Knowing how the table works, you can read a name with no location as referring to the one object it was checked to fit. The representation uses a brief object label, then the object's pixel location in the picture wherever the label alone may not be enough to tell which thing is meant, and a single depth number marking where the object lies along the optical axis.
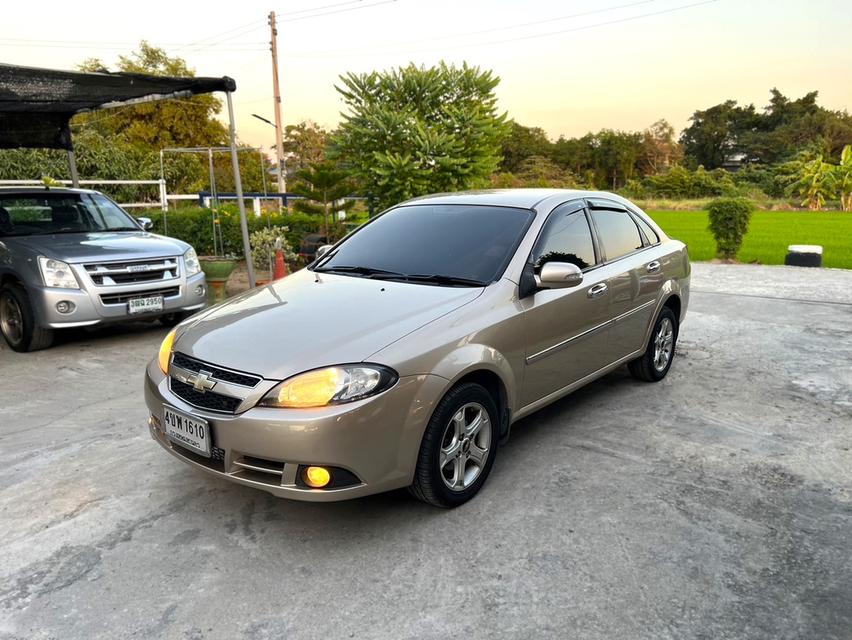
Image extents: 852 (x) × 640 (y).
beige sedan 2.73
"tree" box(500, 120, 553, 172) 65.38
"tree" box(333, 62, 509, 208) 12.53
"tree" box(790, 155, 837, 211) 35.26
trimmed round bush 13.17
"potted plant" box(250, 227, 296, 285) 10.53
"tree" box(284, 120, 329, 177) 50.97
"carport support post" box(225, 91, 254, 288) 7.34
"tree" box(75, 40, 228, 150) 32.94
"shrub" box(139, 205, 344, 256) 12.37
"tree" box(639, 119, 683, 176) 71.12
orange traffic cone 9.62
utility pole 25.68
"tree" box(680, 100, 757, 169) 73.31
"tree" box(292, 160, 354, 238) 11.94
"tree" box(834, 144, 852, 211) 33.50
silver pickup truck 6.16
